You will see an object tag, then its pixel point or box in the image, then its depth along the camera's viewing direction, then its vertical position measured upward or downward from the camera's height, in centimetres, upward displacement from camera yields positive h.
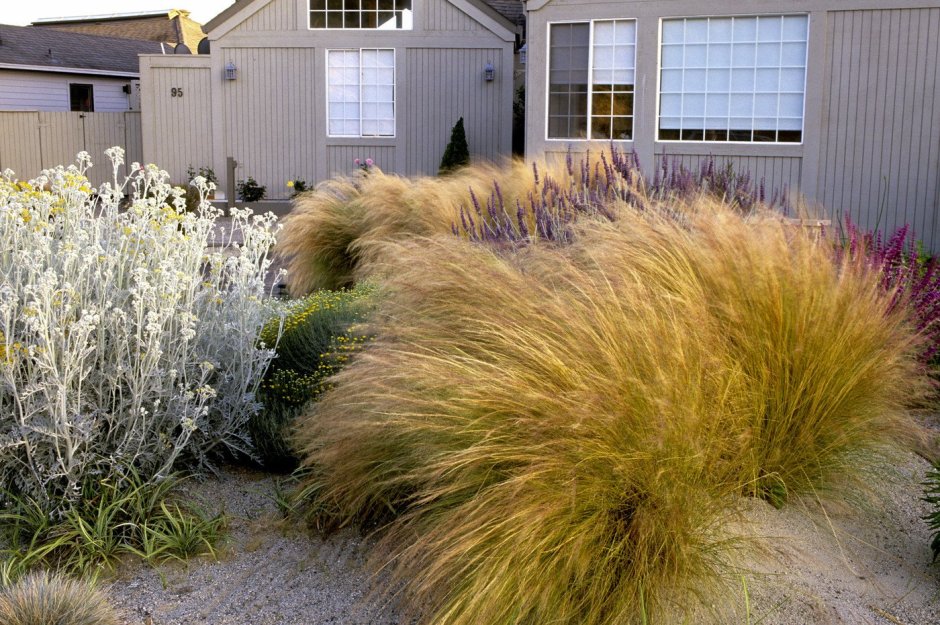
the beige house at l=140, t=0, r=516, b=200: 1589 +134
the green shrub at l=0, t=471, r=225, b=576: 339 -132
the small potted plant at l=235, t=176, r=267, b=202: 1620 -41
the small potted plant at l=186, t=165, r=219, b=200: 1641 -11
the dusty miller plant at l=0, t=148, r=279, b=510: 348 -69
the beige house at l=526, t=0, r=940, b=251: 1002 +87
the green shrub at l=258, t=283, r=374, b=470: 432 -100
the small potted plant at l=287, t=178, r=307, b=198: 1588 -33
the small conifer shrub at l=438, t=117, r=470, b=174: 1539 +28
